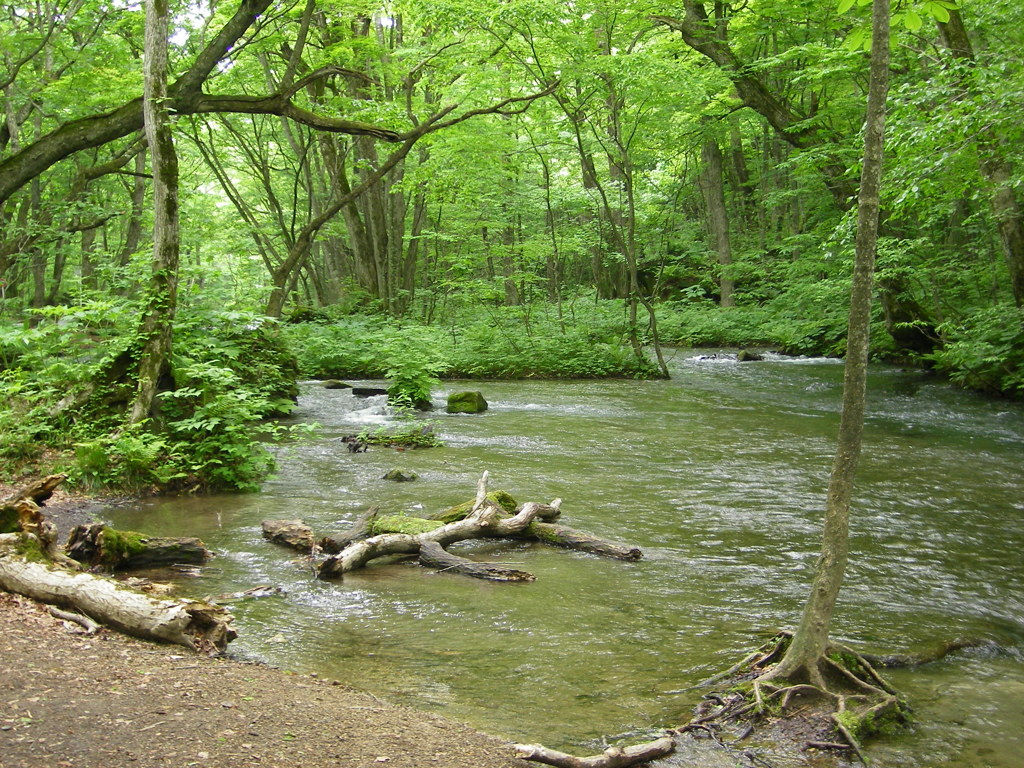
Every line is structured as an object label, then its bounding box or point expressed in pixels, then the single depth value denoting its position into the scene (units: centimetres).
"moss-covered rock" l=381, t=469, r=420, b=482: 924
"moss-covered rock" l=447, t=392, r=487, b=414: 1471
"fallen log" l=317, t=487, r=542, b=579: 603
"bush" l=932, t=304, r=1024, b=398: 1398
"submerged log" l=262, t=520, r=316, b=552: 649
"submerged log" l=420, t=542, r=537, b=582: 609
